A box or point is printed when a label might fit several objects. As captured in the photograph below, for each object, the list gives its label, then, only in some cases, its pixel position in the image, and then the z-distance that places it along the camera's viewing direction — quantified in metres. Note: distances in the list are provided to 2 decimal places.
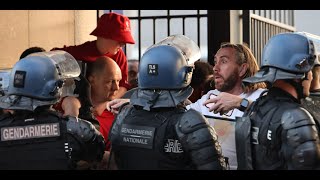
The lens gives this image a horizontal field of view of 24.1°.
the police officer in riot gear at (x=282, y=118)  3.43
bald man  5.31
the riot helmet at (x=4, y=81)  4.81
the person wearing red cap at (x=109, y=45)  6.05
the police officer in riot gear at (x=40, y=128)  3.88
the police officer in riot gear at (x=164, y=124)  3.70
